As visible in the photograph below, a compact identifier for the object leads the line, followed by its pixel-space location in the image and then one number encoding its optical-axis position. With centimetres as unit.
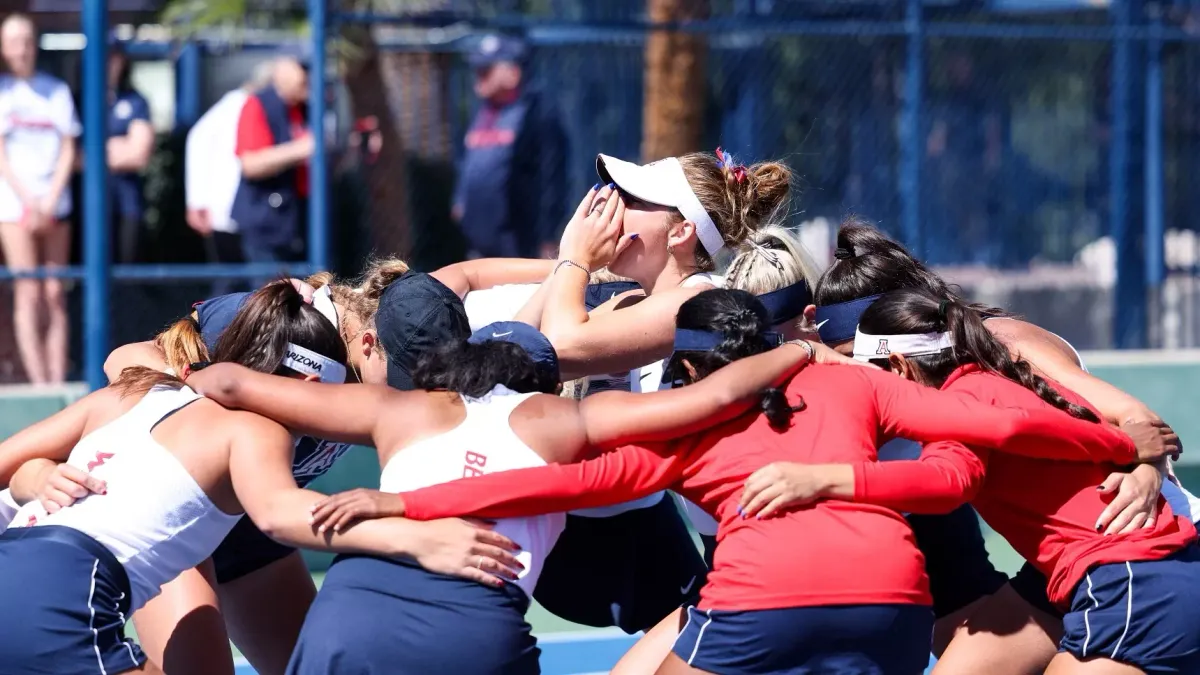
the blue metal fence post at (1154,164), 1883
